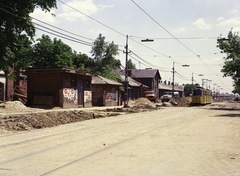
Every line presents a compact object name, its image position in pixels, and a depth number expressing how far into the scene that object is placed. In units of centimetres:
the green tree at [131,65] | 13869
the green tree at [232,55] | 3981
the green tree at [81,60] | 6800
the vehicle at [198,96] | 5366
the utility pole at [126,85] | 3636
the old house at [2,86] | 3718
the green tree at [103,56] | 7481
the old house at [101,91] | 4349
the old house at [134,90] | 6772
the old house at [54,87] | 3341
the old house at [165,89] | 9946
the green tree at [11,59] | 2683
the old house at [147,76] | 8606
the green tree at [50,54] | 5684
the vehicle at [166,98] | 6799
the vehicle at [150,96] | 6575
